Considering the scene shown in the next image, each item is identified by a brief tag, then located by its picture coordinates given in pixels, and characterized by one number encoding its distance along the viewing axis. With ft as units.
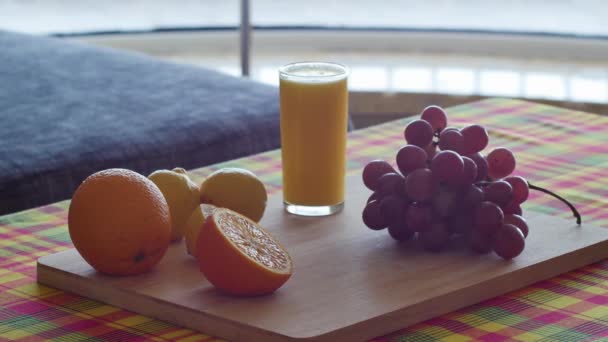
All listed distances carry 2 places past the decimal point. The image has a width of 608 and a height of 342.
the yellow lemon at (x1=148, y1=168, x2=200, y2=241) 3.73
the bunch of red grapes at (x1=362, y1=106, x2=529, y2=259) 3.60
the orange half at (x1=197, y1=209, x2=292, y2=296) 3.31
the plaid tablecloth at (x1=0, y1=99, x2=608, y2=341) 3.32
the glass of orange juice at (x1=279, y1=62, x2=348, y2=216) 3.96
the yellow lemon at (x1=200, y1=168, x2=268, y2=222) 3.77
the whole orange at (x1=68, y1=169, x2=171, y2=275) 3.43
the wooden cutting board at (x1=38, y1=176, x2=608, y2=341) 3.25
